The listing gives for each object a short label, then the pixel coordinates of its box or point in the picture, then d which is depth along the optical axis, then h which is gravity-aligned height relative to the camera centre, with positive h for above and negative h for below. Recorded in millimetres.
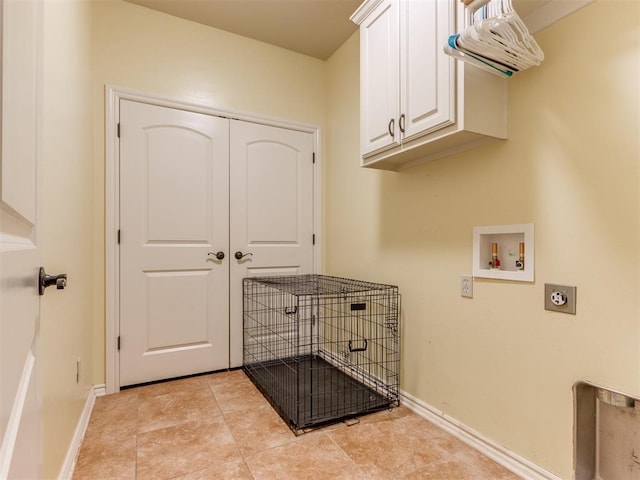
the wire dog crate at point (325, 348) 2262 -858
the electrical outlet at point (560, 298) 1465 -236
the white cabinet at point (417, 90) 1608 +740
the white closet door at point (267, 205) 2969 +297
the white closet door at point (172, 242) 2600 -22
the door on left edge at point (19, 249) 493 -17
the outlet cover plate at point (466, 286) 1898 -239
